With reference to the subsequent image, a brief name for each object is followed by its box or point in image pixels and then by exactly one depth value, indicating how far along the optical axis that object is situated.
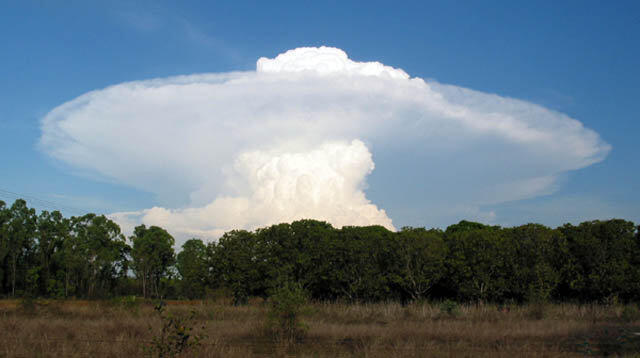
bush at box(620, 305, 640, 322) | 17.69
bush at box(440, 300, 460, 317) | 19.18
